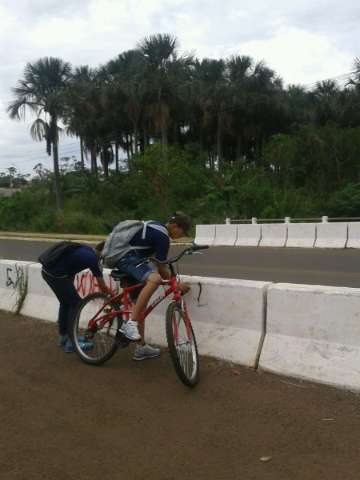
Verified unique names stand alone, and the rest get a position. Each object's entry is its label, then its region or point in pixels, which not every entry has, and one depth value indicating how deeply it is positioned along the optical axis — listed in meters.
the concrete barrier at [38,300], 7.65
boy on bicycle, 5.13
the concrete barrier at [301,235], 17.94
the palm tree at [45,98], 42.81
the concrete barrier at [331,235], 17.06
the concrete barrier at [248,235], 19.83
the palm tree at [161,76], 45.53
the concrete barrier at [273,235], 18.88
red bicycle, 4.80
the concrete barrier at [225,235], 20.86
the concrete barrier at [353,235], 16.64
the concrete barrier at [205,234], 21.95
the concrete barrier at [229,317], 5.23
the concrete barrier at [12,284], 8.21
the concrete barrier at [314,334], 4.60
